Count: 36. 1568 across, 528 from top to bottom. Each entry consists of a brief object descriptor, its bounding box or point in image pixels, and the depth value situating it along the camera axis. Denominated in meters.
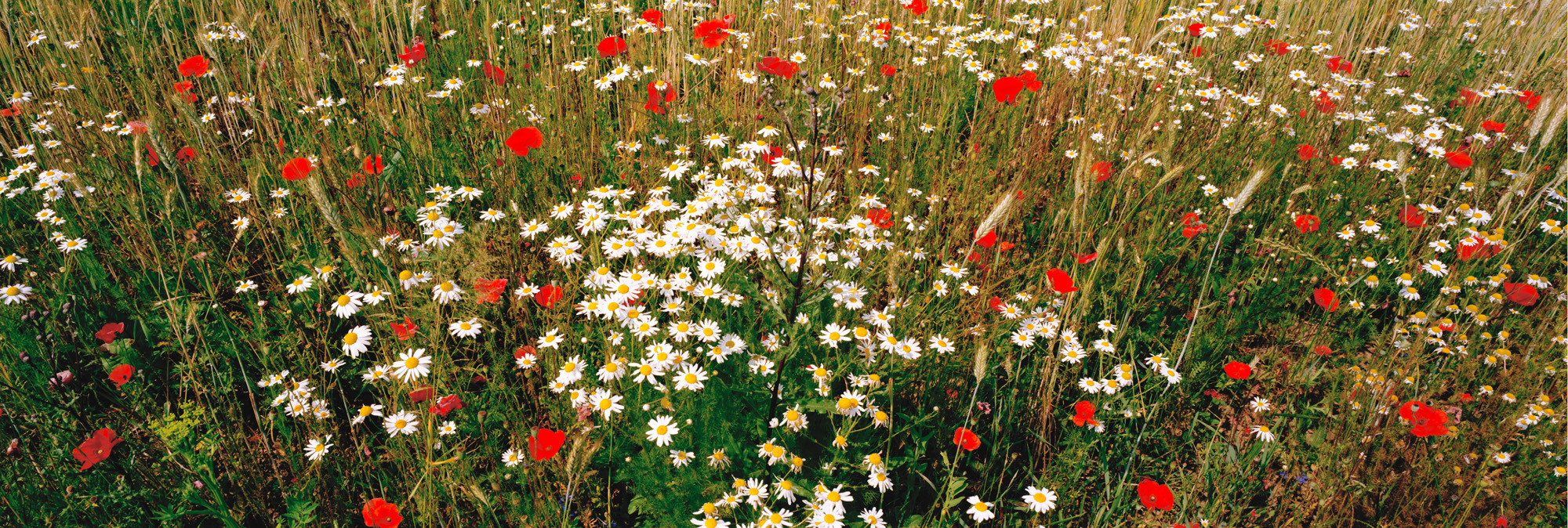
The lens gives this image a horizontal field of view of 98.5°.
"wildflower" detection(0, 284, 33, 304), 2.07
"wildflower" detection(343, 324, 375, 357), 1.86
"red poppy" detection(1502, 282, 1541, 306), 2.53
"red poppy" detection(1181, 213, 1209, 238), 2.44
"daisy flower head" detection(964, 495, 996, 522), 1.74
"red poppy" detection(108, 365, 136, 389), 1.78
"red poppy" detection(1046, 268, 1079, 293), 1.99
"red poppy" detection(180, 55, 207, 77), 2.83
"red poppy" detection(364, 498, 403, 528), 1.58
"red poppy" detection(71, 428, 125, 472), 1.62
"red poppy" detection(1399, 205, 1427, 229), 2.68
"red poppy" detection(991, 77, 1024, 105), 2.89
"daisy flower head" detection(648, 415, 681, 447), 1.61
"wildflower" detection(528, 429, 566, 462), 1.56
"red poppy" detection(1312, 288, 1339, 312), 2.40
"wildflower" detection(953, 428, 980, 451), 1.74
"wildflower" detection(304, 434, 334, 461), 1.78
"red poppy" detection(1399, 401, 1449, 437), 1.92
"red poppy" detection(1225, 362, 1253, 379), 2.17
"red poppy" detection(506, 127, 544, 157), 2.26
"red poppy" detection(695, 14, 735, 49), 3.00
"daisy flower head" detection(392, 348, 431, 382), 1.79
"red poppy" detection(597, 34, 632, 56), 2.97
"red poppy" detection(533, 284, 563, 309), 1.84
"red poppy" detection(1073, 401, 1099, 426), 1.95
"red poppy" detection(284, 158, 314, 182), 2.18
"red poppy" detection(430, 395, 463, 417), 1.68
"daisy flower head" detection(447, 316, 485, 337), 1.86
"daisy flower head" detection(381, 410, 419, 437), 1.75
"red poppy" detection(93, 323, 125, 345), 1.94
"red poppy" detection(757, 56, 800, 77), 2.61
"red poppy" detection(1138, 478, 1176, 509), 1.82
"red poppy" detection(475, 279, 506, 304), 1.72
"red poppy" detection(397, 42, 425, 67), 2.95
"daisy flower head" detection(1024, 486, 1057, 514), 1.79
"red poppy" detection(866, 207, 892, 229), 2.27
